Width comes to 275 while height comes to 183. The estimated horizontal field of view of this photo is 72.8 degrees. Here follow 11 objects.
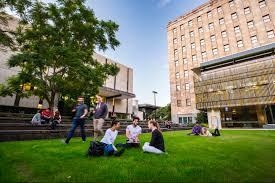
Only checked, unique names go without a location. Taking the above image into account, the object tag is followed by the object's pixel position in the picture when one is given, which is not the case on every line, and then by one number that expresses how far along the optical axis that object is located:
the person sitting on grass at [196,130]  15.73
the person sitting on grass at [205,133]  14.98
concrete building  25.56
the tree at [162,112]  69.80
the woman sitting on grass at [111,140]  5.99
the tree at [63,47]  15.55
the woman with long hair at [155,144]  6.42
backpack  5.91
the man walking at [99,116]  8.99
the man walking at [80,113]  8.67
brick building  32.19
